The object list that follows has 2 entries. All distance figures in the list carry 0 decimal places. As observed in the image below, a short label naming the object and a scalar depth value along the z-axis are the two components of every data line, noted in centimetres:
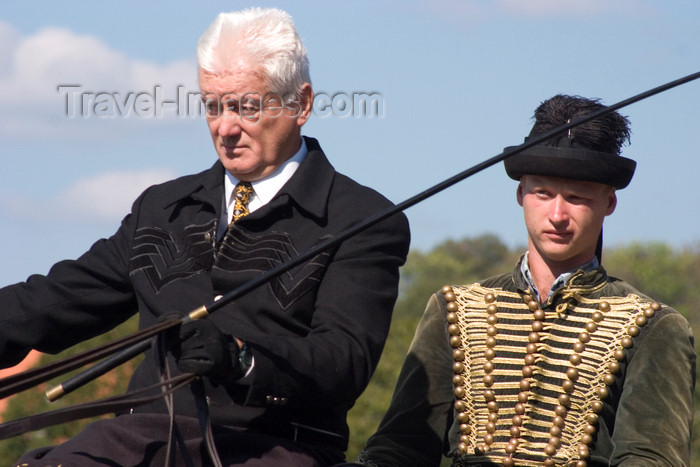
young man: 780
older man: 680
